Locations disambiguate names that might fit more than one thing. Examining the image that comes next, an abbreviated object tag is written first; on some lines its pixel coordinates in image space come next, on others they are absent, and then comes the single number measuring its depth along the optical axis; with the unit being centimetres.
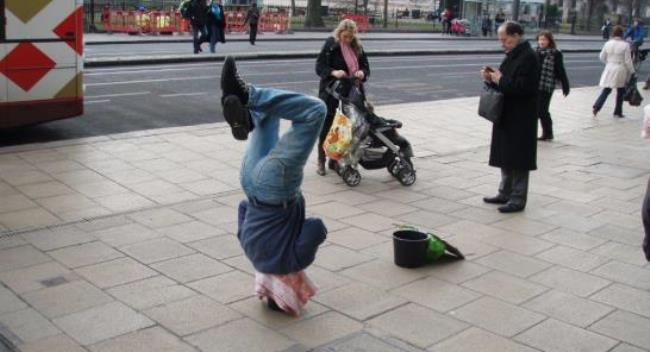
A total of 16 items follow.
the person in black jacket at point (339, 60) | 866
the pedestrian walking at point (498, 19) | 5144
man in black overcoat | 735
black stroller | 836
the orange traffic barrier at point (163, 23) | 3428
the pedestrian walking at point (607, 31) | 5347
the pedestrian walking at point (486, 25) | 4956
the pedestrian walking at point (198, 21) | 2473
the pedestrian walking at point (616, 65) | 1432
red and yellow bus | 980
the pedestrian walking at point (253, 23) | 3062
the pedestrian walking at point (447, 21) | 5050
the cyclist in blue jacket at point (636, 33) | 2992
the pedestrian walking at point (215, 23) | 2523
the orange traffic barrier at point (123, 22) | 3388
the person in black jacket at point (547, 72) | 1152
